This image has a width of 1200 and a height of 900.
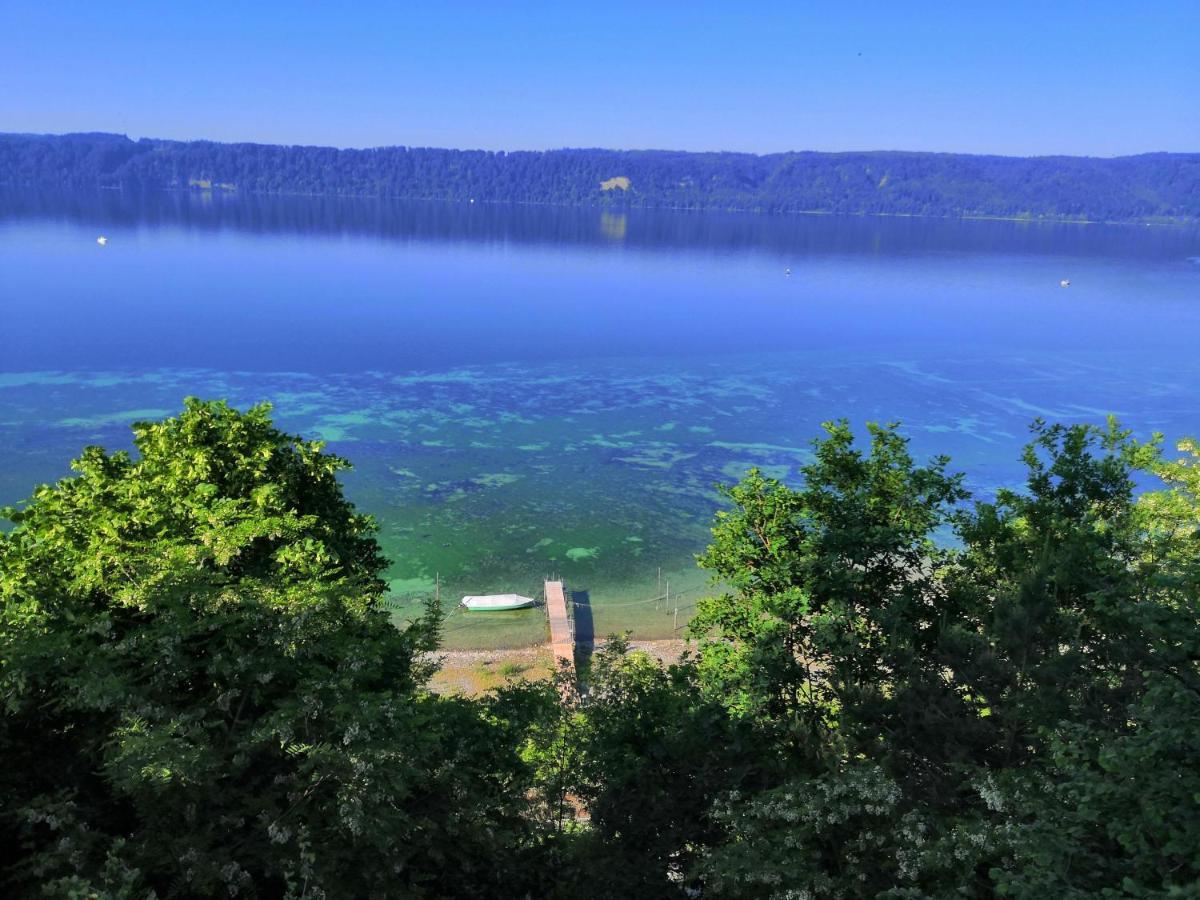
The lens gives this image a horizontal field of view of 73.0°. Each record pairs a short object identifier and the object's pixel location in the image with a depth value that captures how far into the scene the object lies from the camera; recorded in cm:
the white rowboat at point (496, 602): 3403
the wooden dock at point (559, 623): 3071
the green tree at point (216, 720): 930
